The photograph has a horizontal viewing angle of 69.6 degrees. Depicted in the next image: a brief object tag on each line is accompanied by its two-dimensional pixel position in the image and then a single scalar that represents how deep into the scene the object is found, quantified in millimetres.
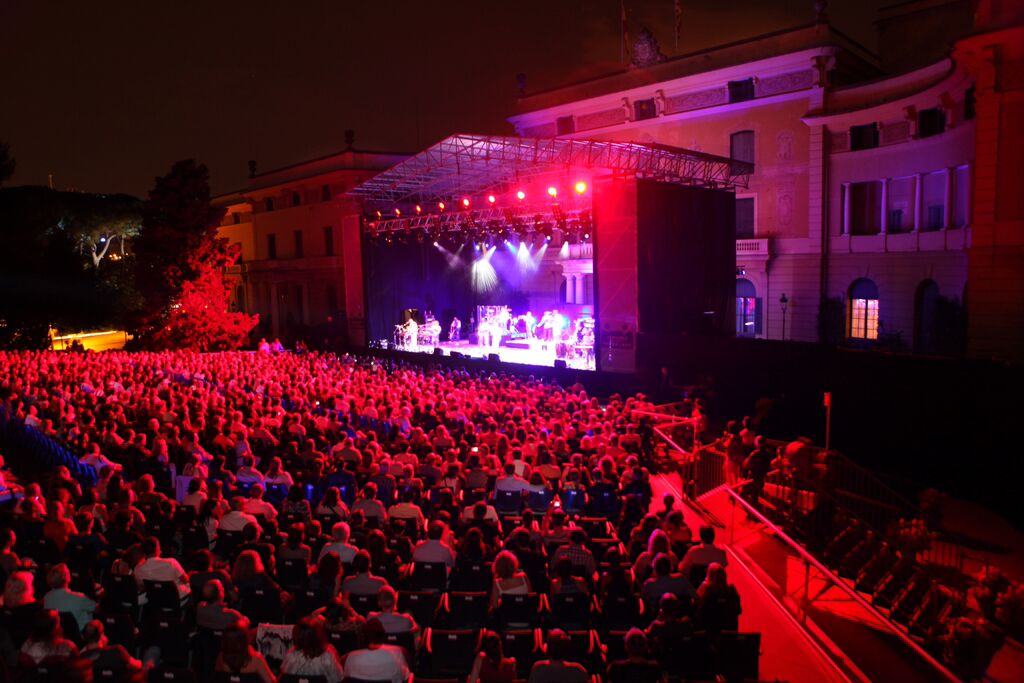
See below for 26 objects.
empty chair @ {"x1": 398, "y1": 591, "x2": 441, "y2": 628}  6273
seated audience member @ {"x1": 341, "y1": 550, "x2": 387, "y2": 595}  6355
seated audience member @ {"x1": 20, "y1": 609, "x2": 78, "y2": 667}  5223
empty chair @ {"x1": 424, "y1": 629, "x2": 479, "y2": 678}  5719
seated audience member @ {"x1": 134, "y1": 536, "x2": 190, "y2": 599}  6555
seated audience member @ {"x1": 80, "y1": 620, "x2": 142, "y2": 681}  4996
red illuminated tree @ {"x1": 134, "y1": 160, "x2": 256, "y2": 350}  34688
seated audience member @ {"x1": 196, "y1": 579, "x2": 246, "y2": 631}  5824
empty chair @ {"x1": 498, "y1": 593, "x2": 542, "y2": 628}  6191
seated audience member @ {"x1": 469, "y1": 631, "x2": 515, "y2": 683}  5008
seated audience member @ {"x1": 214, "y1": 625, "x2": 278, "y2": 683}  5027
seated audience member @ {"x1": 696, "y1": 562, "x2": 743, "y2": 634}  6090
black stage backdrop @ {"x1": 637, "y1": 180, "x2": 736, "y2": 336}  21297
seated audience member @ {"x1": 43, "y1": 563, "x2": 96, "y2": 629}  6137
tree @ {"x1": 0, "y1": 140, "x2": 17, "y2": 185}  35000
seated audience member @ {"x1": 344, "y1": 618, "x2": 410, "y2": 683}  5090
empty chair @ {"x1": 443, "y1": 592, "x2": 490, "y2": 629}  6238
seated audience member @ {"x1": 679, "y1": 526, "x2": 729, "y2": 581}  7074
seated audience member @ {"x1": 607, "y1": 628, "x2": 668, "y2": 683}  5082
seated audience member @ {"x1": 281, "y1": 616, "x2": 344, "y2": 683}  5090
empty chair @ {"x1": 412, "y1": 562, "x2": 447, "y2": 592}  6906
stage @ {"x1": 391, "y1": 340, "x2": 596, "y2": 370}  23375
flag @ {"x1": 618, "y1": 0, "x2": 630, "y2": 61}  31016
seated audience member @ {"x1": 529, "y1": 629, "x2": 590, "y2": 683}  5059
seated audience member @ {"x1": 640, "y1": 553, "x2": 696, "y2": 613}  6562
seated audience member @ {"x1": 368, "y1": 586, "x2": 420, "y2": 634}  5734
